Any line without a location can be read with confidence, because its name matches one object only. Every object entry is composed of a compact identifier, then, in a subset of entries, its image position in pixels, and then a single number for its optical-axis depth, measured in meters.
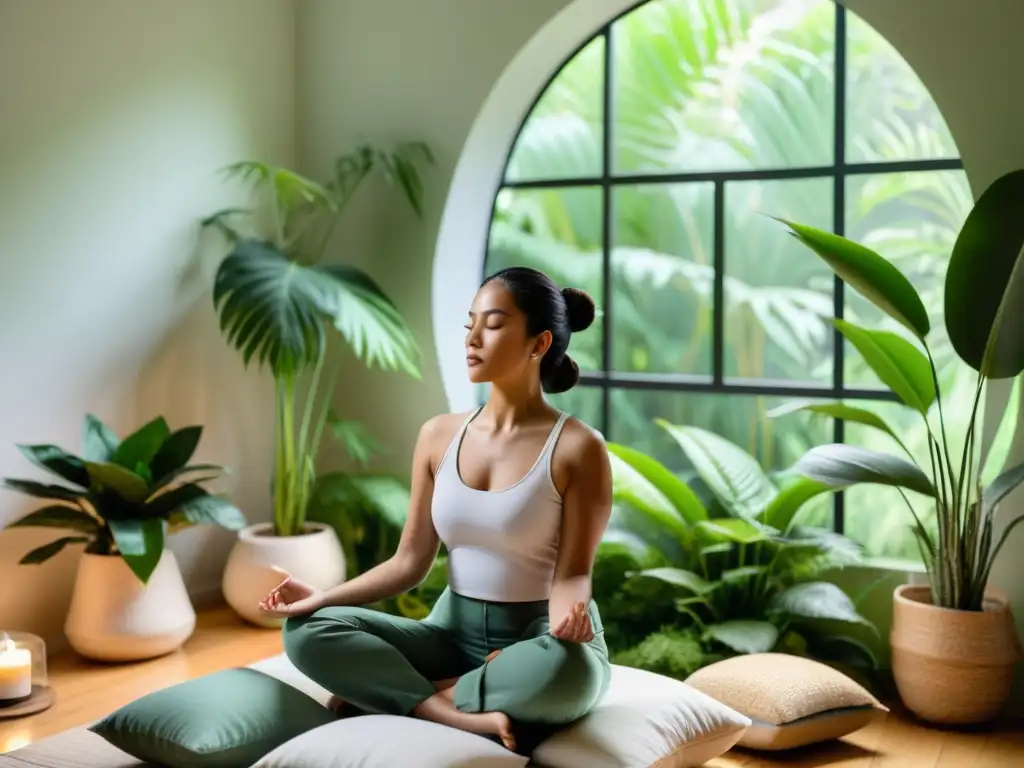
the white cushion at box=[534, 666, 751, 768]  2.16
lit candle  2.84
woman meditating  2.21
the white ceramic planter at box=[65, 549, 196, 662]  3.21
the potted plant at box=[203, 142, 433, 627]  3.43
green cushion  2.22
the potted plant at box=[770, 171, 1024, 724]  2.69
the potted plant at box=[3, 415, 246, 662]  3.13
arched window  3.60
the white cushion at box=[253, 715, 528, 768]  2.03
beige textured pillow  2.60
